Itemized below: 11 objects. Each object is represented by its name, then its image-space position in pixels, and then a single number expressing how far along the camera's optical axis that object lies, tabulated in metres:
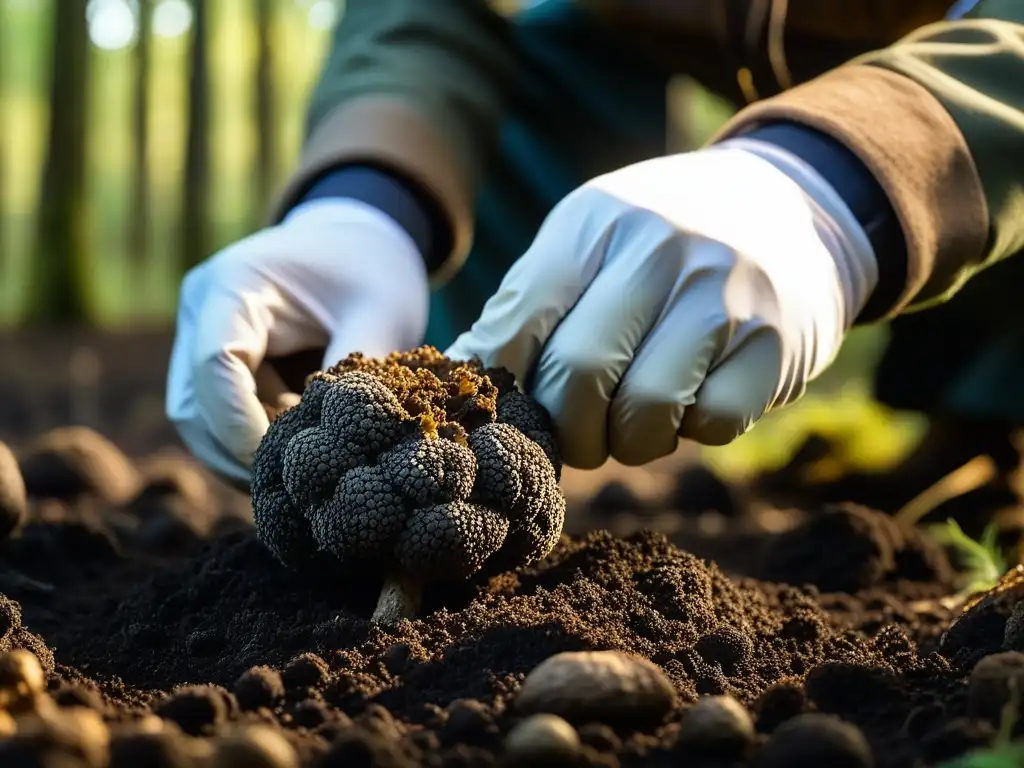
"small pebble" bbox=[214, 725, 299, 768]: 0.48
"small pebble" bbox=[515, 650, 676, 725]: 0.52
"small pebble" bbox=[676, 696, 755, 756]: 0.51
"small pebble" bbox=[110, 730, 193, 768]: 0.48
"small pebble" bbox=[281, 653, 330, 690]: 0.54
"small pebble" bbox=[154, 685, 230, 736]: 0.52
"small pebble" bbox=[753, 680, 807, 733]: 0.53
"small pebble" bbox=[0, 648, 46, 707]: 0.52
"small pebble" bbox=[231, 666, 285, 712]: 0.53
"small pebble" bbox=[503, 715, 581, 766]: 0.50
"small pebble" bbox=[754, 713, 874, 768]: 0.49
